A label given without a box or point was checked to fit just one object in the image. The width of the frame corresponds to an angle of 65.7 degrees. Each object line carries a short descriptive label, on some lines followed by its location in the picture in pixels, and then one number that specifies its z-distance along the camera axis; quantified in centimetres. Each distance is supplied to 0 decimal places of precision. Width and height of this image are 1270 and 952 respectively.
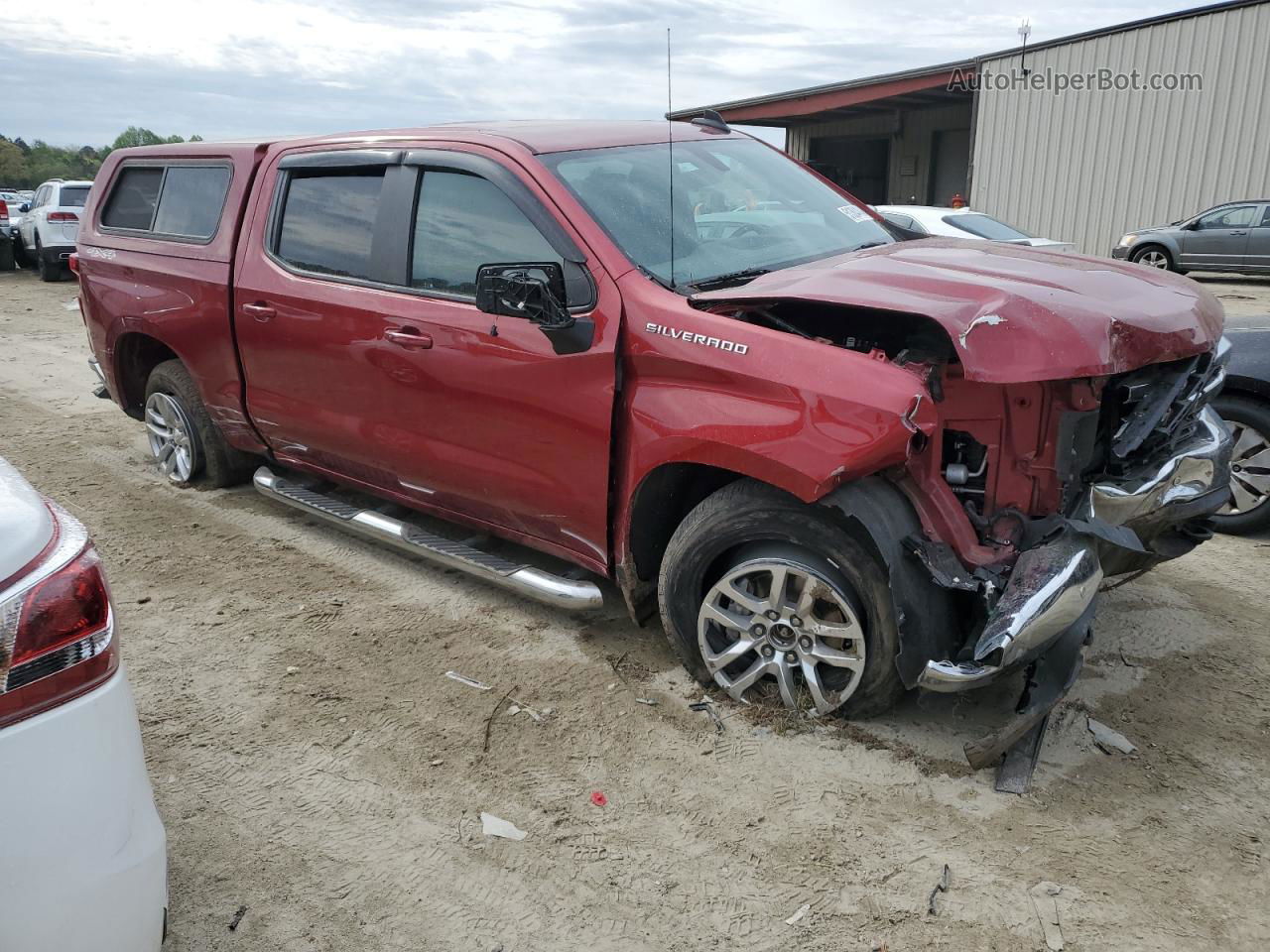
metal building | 1647
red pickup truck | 283
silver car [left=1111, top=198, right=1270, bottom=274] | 1501
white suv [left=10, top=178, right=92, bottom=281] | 1750
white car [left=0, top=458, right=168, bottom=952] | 164
